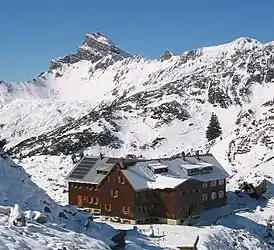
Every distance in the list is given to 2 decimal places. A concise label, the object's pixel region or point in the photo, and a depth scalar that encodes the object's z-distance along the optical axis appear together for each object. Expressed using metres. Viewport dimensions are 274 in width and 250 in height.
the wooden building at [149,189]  58.44
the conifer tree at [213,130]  120.62
